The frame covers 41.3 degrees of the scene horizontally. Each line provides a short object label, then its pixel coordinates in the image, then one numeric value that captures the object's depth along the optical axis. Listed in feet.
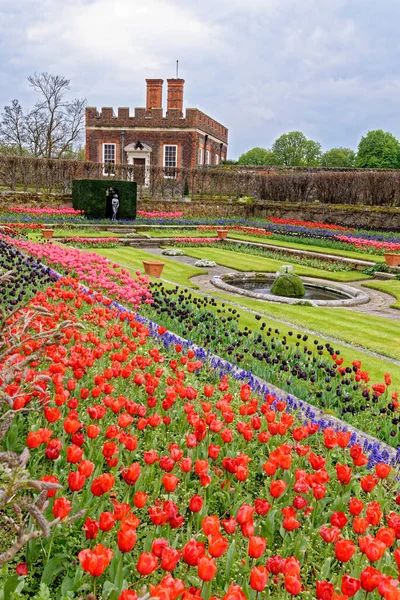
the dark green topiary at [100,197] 87.04
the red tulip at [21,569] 6.73
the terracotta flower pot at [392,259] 52.06
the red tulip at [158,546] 6.44
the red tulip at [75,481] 7.66
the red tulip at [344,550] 6.75
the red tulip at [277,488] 8.48
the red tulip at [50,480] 7.52
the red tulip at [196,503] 7.63
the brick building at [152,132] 144.56
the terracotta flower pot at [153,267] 40.55
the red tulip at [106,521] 6.82
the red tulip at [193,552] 6.18
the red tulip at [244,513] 7.23
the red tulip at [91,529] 6.83
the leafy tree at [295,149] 233.35
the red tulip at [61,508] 6.78
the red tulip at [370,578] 6.17
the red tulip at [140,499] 7.42
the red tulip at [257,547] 6.56
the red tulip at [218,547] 6.21
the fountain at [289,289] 37.11
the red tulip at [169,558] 6.11
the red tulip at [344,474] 9.13
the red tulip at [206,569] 5.78
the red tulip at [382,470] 9.22
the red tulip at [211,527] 6.54
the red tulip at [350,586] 6.23
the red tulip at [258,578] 5.90
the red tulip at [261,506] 7.96
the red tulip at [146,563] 5.95
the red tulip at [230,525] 7.12
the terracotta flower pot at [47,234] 58.54
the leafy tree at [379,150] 185.30
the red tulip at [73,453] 8.32
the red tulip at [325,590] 6.05
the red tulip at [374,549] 6.72
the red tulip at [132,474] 8.11
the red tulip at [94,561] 5.90
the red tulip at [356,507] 7.97
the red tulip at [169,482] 7.87
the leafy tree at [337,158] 221.25
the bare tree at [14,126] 178.09
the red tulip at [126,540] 6.44
